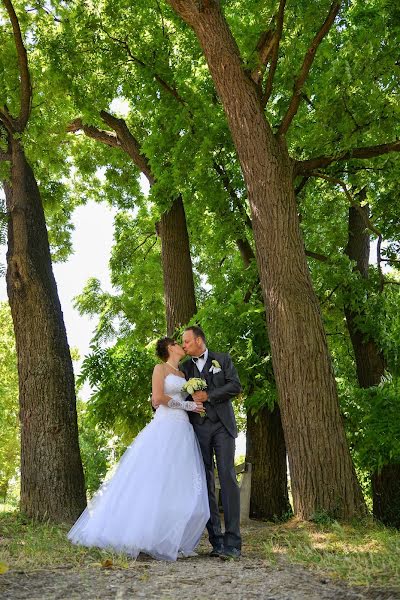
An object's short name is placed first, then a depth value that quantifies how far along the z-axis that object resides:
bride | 6.14
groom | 6.25
